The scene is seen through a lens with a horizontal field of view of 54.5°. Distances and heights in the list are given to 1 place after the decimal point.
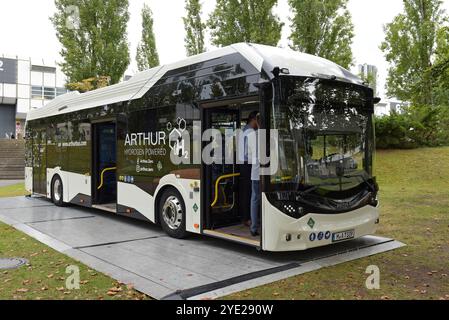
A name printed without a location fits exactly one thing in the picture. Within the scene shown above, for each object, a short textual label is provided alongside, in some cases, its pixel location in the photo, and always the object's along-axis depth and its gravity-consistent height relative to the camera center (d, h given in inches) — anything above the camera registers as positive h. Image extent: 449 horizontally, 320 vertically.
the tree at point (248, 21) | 674.8 +204.5
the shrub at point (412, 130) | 808.3 +39.7
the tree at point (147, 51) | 1152.2 +270.3
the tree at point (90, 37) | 901.2 +241.2
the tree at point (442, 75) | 405.7 +72.4
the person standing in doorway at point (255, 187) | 263.4 -21.6
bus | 241.3 +4.6
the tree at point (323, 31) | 684.7 +191.7
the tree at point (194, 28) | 816.3 +234.3
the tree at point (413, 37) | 852.0 +229.3
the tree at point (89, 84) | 873.5 +140.5
